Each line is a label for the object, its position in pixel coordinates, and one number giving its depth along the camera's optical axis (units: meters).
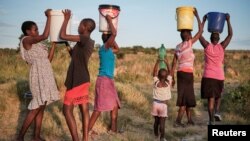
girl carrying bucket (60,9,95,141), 5.36
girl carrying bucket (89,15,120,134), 6.28
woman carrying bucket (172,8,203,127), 7.28
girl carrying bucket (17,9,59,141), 5.61
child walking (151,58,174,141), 6.46
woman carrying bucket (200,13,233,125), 7.39
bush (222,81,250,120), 8.47
